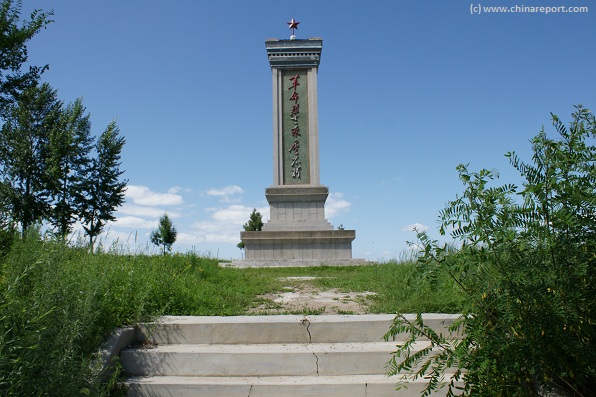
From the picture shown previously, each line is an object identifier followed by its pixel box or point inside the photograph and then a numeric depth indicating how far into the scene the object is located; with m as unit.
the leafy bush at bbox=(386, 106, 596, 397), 2.57
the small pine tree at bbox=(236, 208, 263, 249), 37.46
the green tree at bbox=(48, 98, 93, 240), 21.64
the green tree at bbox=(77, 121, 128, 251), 23.97
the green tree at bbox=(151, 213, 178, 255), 31.63
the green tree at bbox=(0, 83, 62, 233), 21.56
